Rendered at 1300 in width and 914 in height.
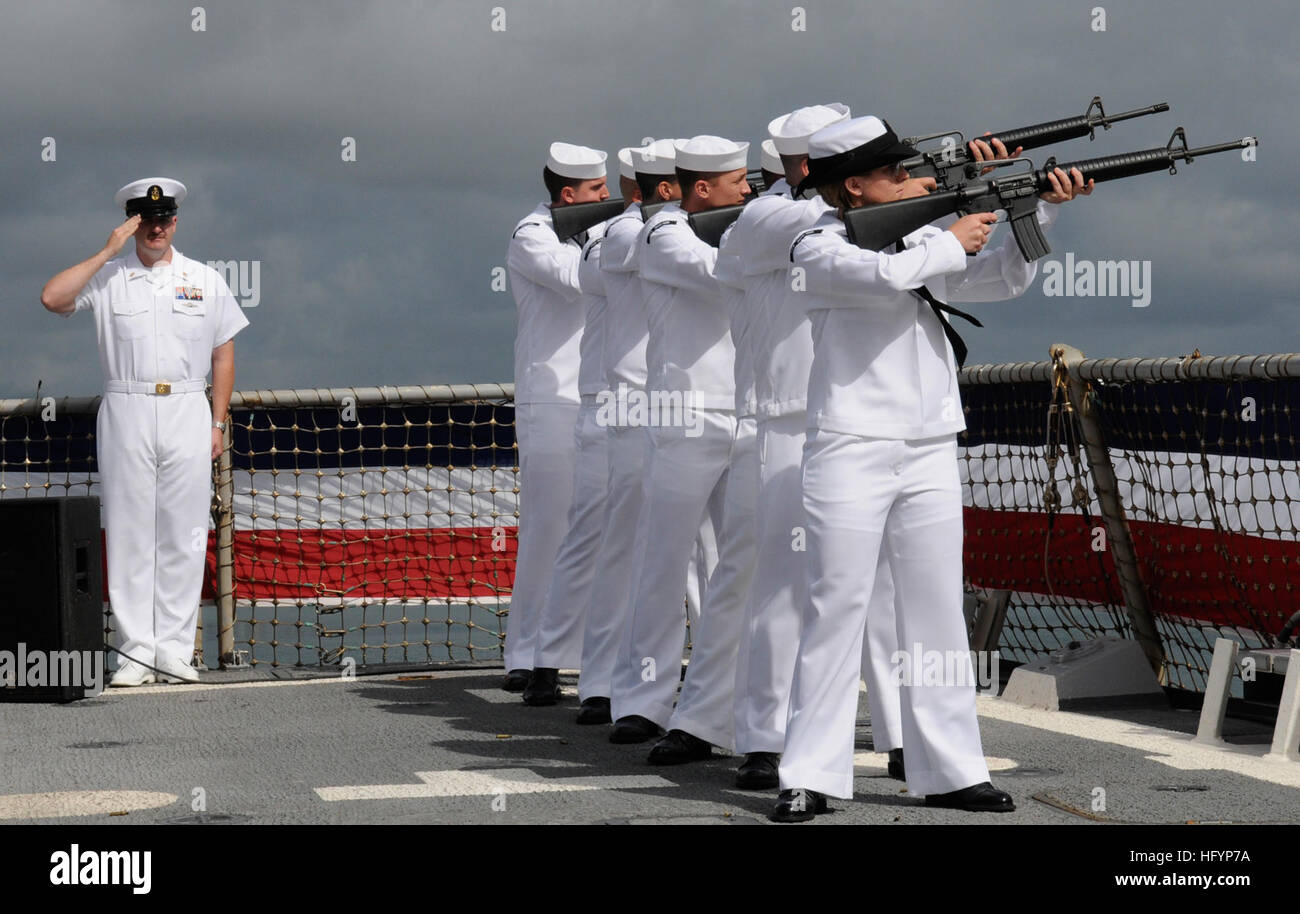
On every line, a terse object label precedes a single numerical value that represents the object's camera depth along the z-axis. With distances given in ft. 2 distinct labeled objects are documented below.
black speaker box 24.44
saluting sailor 26.99
